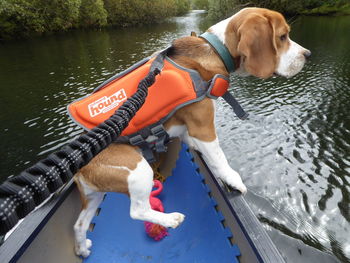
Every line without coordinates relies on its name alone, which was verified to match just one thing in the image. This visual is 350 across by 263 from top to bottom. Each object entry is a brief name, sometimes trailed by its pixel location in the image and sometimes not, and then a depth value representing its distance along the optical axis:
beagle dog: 0.43
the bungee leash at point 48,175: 0.18
